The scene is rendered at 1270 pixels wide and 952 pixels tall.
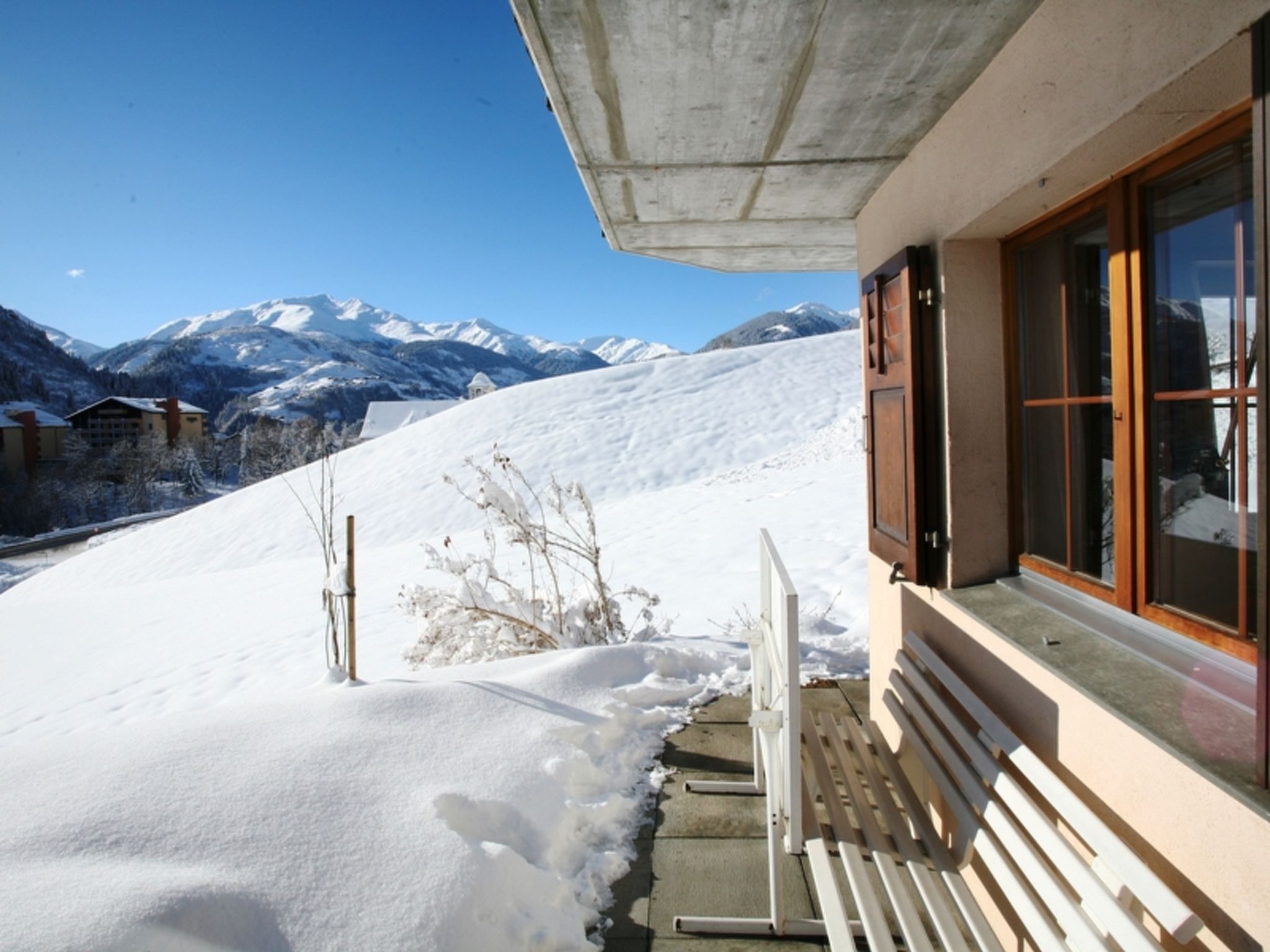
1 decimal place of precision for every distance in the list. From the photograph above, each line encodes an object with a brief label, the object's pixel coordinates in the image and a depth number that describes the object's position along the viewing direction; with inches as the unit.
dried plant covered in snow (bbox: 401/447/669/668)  201.8
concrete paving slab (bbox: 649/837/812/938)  88.4
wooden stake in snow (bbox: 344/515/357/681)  168.7
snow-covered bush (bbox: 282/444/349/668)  175.3
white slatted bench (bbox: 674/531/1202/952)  53.4
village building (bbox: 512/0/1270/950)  53.5
